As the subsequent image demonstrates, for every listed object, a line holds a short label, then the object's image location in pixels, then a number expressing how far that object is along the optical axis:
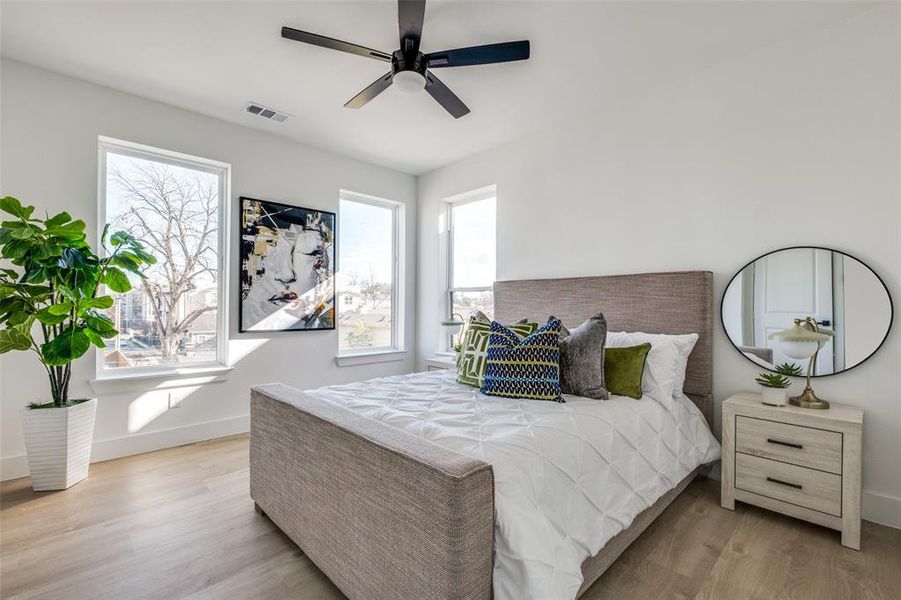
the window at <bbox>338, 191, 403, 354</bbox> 4.24
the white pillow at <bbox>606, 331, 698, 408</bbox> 2.26
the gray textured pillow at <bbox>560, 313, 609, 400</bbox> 2.17
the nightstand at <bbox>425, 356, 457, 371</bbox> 3.97
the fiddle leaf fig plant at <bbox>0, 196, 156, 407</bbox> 2.26
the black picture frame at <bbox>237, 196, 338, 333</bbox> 3.45
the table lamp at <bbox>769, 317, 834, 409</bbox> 2.07
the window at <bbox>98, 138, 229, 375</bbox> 3.00
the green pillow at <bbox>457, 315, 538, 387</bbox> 2.42
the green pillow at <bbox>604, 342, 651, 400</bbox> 2.23
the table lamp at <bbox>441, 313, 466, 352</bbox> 4.30
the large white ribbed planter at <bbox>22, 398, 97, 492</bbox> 2.37
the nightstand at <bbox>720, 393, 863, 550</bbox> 1.86
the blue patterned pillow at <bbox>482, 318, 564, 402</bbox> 2.11
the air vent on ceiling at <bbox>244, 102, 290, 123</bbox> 3.08
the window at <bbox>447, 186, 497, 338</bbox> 4.12
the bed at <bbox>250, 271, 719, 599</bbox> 1.13
